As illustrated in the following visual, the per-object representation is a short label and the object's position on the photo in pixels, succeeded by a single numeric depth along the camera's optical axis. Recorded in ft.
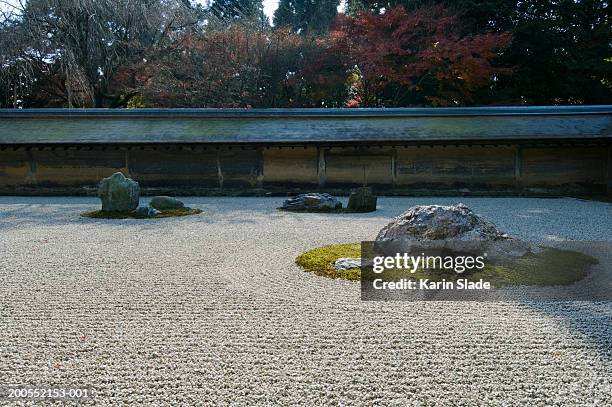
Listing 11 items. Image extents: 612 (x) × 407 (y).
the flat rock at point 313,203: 37.40
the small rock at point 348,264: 17.68
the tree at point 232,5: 125.18
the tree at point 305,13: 109.63
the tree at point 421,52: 65.92
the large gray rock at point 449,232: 17.35
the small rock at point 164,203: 36.26
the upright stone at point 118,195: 34.22
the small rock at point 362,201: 36.35
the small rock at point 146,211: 33.35
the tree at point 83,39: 63.62
